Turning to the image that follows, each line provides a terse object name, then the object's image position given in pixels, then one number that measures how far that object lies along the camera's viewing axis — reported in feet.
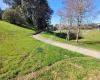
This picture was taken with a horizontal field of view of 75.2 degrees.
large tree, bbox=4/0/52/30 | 67.34
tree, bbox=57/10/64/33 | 37.79
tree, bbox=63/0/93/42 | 32.24
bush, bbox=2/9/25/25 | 60.12
